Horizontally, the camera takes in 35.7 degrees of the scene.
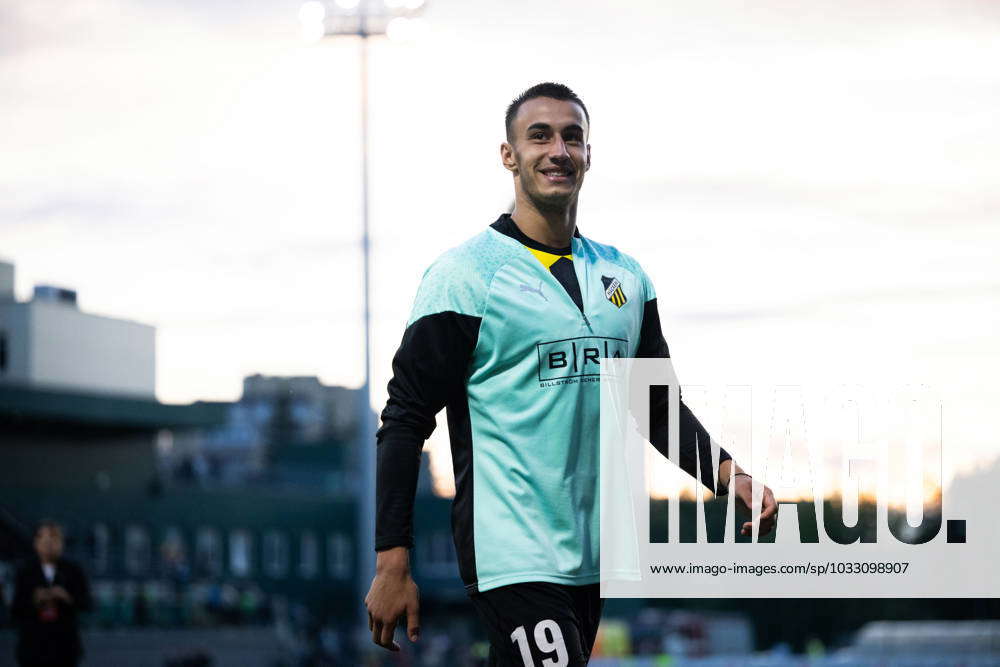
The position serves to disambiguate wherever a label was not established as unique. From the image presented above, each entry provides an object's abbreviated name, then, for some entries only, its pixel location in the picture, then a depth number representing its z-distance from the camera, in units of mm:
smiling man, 3643
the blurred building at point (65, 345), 43094
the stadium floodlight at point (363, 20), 24547
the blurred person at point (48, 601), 9422
